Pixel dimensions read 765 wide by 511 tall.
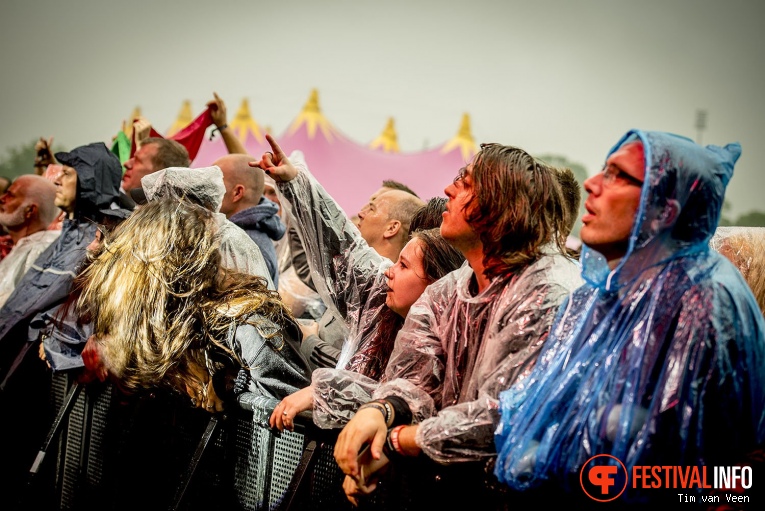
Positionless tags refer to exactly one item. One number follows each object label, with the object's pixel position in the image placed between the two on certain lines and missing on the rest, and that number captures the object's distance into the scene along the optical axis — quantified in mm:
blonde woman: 2826
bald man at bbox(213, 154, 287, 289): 4191
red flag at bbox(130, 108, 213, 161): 5500
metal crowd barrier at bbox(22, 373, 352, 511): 2385
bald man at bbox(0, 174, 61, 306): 5184
